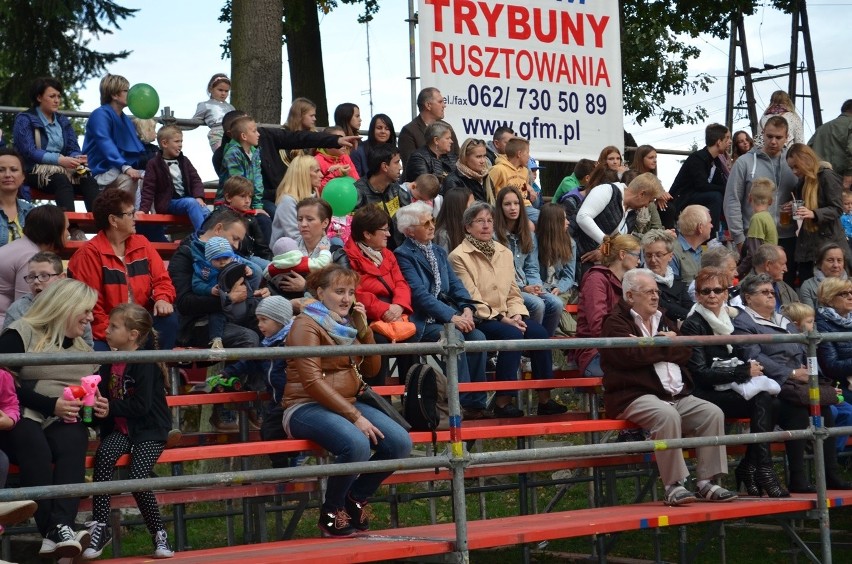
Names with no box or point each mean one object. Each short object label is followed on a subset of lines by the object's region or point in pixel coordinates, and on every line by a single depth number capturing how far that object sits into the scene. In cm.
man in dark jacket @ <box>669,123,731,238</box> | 1362
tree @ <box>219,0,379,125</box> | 1947
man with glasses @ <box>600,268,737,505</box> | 805
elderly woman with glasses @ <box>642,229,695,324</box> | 1030
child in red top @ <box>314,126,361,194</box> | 1123
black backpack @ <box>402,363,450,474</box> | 736
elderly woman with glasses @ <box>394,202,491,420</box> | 926
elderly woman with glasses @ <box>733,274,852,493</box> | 868
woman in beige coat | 970
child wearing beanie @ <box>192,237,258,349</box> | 899
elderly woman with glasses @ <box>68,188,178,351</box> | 838
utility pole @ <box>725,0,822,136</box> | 2888
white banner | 1173
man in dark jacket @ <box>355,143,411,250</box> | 1070
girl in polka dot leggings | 641
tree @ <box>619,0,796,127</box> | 2153
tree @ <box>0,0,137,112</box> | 1873
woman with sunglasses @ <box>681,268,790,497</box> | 855
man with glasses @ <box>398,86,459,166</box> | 1164
